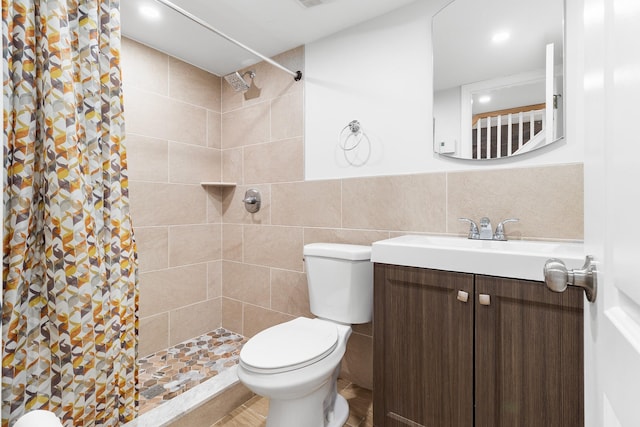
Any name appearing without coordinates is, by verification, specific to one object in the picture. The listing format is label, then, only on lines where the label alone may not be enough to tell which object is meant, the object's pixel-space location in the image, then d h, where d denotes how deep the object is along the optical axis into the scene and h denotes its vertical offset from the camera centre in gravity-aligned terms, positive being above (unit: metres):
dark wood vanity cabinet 0.97 -0.50
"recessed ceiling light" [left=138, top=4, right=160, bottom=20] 1.71 +1.13
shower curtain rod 1.36 +0.91
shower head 2.13 +0.91
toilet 1.18 -0.58
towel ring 1.83 +0.45
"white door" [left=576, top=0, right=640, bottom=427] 0.33 +0.01
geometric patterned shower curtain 0.93 +0.00
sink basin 1.00 -0.16
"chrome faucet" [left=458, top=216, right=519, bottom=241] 1.40 -0.09
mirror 1.34 +0.63
